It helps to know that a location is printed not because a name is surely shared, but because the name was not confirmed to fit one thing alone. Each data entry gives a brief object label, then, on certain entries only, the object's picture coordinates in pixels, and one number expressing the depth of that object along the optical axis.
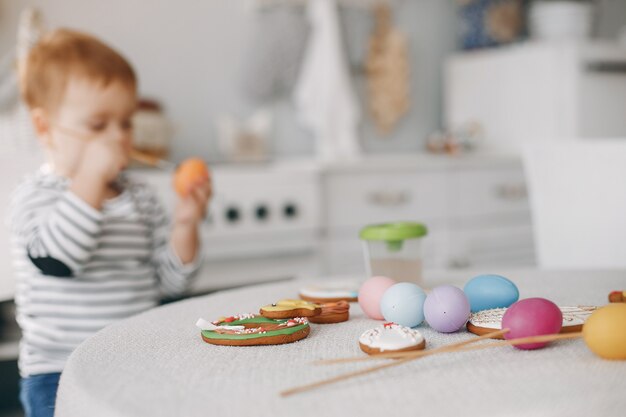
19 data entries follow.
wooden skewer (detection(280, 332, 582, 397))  0.52
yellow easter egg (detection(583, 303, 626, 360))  0.57
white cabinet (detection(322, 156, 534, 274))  2.19
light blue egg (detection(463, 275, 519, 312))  0.75
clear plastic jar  0.86
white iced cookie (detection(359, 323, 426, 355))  0.60
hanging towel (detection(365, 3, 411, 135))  2.76
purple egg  0.67
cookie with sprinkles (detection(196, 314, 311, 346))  0.65
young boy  1.08
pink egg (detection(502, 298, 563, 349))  0.61
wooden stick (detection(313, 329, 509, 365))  0.58
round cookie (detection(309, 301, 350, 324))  0.74
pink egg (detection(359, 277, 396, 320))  0.75
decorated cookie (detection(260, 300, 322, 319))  0.72
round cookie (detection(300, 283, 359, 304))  0.84
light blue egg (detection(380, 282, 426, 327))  0.70
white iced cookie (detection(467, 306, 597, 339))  0.66
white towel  2.54
